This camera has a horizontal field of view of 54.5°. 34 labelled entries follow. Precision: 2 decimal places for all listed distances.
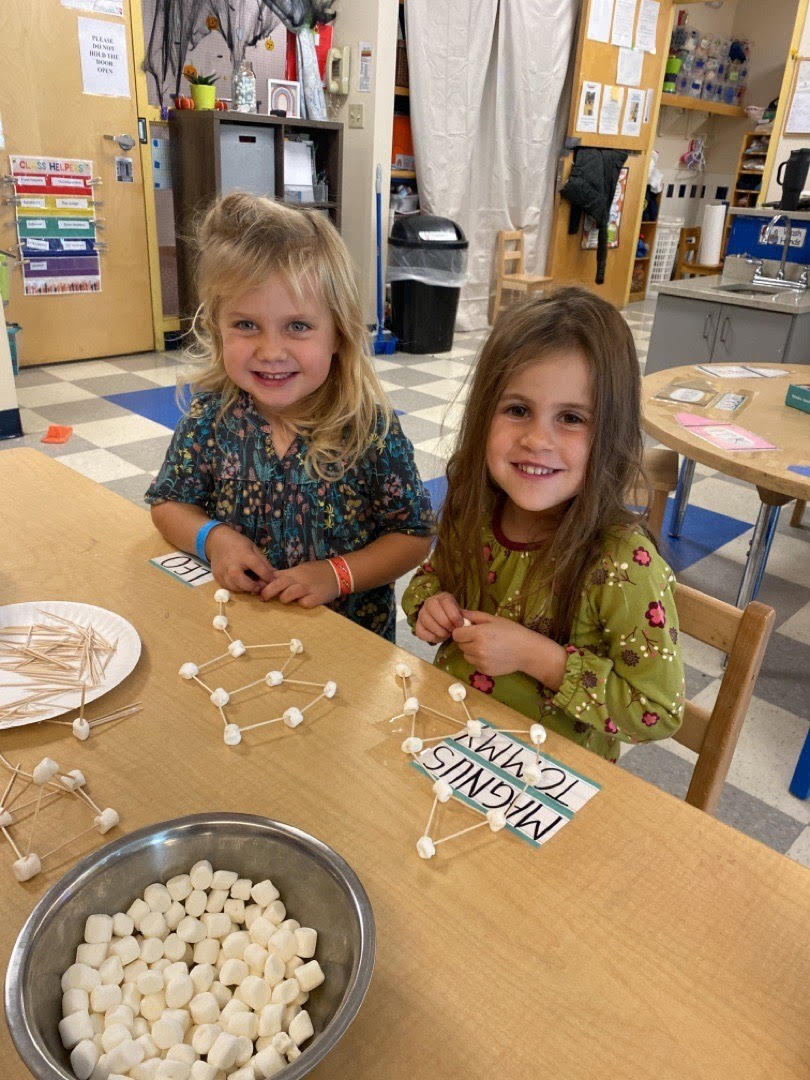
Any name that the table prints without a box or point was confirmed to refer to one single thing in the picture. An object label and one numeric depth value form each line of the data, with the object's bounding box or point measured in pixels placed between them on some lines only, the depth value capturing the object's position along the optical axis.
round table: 1.65
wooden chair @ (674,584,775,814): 0.83
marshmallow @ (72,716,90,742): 0.74
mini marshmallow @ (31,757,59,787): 0.66
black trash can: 4.96
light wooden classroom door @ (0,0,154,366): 3.77
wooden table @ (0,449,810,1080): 0.49
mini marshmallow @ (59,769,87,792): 0.67
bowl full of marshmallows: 0.44
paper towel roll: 4.27
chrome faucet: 3.38
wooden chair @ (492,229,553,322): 5.67
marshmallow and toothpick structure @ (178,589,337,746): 0.75
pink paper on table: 1.78
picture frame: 4.53
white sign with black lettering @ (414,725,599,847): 0.66
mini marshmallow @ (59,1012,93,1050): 0.45
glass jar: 4.32
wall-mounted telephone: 4.84
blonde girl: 1.11
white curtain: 5.09
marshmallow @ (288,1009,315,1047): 0.46
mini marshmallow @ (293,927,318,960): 0.51
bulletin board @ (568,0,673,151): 5.91
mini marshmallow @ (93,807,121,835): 0.63
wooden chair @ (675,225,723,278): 8.58
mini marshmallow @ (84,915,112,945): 0.50
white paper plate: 0.78
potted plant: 4.12
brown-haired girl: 0.87
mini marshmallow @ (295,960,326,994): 0.49
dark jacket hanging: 6.16
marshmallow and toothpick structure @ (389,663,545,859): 0.64
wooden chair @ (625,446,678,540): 2.23
